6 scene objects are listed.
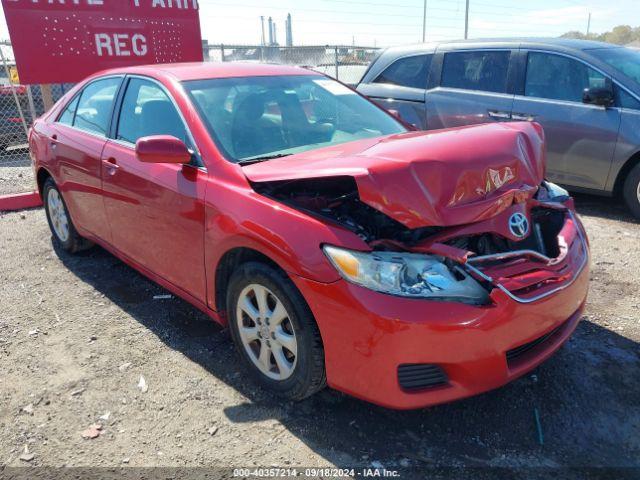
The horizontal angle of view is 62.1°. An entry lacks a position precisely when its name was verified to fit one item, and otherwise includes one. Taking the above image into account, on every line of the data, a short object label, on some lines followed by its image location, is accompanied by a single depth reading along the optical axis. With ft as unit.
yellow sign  28.86
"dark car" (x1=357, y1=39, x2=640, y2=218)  17.13
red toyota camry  7.20
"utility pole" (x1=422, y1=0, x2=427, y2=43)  110.44
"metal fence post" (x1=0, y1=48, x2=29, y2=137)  25.38
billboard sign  21.98
